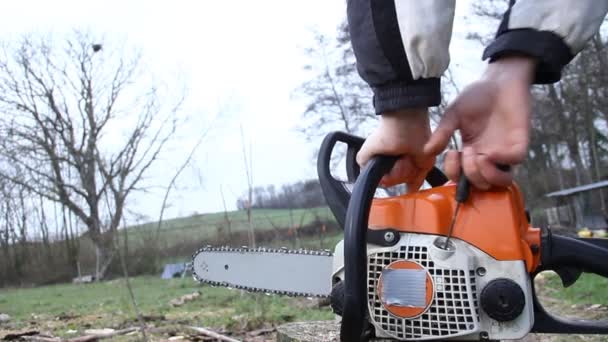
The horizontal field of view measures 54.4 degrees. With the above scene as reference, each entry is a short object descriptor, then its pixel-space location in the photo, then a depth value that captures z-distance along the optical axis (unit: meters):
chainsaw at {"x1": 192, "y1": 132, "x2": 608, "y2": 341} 1.04
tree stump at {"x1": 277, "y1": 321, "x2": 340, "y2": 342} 2.14
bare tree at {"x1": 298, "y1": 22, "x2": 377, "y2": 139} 14.55
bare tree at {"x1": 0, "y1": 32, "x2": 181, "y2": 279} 20.11
